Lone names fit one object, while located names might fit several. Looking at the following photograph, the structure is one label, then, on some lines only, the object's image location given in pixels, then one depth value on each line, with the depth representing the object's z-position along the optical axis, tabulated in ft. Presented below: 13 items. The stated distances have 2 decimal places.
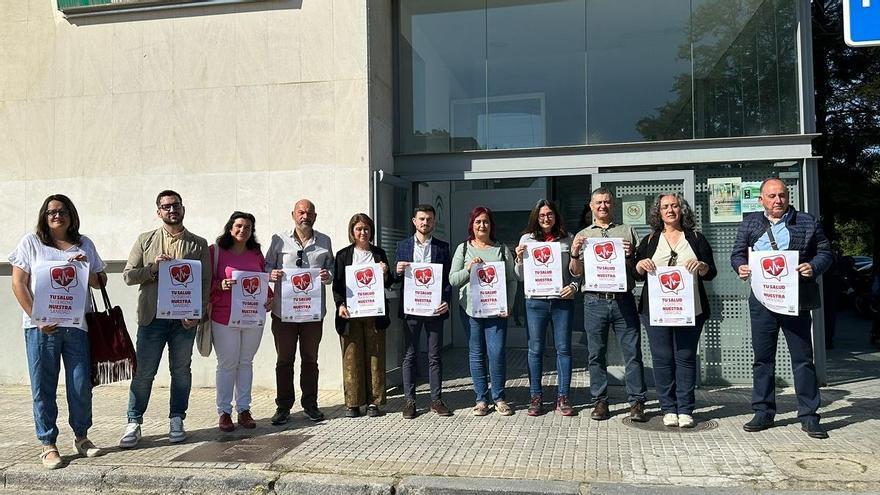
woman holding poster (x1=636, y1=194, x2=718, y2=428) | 19.15
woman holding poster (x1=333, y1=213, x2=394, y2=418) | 20.95
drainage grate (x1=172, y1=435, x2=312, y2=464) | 17.07
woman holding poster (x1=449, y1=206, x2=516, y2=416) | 20.54
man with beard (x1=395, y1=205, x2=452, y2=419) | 20.99
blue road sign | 14.78
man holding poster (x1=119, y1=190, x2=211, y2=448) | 18.56
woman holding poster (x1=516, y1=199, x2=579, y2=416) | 20.17
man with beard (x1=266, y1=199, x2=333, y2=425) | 20.67
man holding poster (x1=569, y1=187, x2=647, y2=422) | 19.80
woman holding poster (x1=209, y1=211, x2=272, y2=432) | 19.60
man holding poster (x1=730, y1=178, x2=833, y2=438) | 18.11
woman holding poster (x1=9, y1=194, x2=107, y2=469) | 16.79
